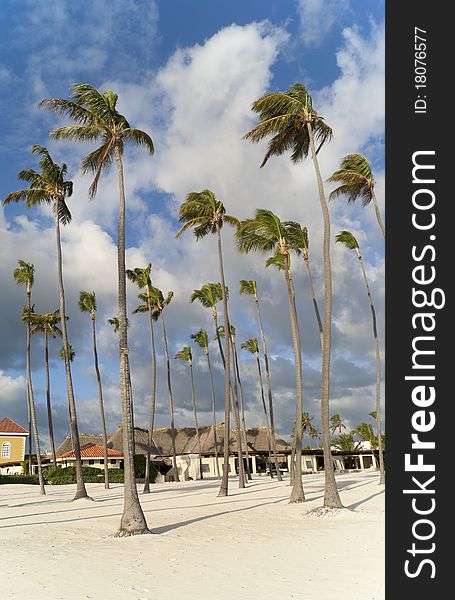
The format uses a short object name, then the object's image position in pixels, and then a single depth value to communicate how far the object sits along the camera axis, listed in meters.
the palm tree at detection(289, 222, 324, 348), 28.07
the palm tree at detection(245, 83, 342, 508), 19.52
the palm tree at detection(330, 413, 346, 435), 102.09
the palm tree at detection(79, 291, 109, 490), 41.41
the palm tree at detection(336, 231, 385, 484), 34.72
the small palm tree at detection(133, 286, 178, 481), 40.66
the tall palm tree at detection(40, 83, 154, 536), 17.88
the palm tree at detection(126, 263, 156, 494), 38.72
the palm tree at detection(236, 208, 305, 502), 23.92
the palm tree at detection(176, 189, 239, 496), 30.73
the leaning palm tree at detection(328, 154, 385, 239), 27.23
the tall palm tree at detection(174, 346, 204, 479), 64.19
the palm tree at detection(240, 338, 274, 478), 59.65
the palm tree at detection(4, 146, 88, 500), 28.73
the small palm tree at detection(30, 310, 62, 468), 50.14
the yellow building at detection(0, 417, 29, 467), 67.81
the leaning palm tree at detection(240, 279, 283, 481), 44.91
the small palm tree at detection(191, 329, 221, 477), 59.31
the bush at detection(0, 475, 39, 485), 47.48
